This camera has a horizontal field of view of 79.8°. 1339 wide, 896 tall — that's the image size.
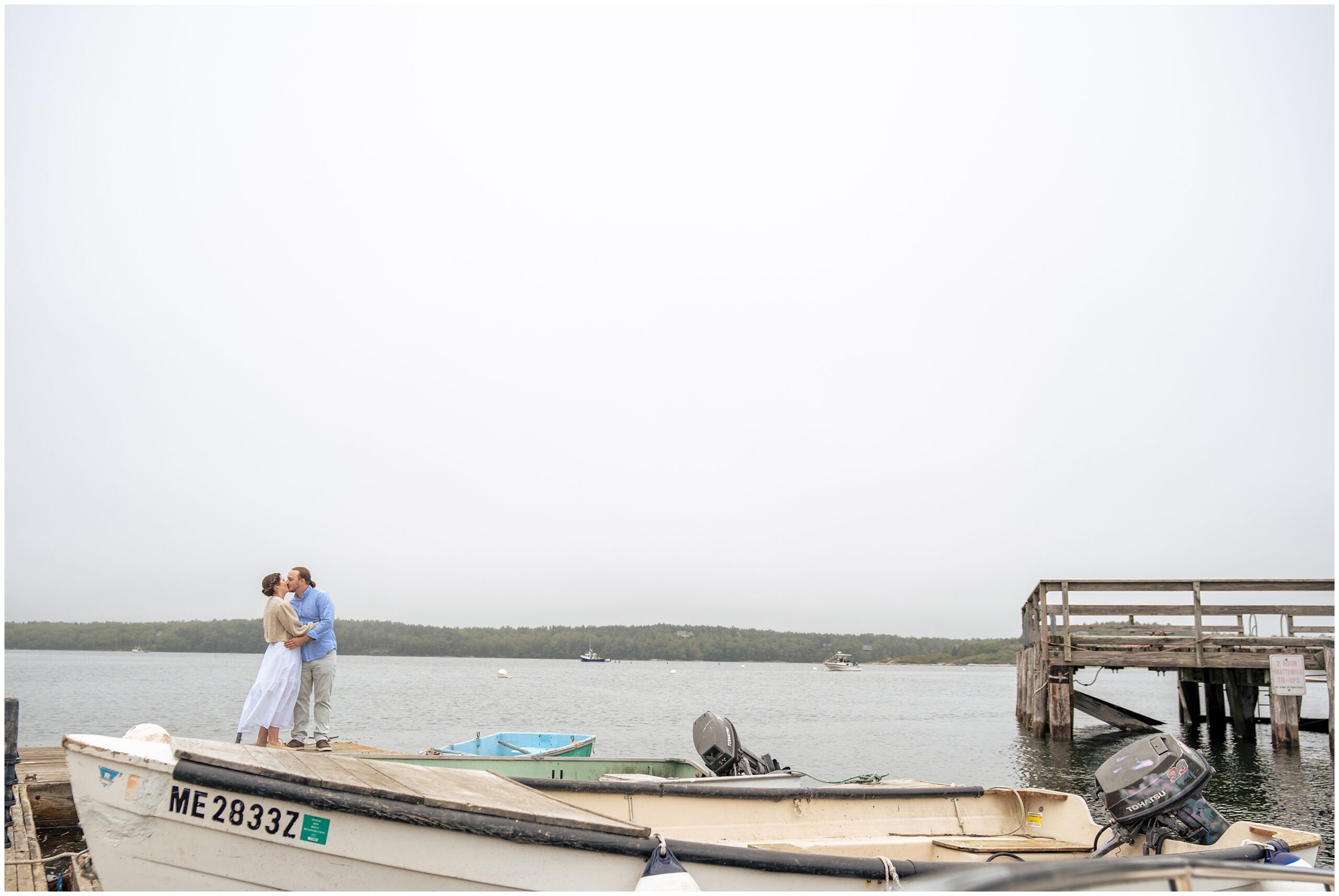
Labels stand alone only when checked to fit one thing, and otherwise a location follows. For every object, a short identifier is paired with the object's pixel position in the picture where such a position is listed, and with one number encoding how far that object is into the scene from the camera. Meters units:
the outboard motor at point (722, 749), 9.23
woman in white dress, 8.27
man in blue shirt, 8.85
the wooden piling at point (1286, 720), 16.92
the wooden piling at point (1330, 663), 16.17
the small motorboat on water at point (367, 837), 3.93
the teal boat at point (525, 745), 11.89
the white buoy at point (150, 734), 4.40
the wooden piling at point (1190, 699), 25.38
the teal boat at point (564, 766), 9.07
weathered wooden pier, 16.78
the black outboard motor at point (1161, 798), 5.70
